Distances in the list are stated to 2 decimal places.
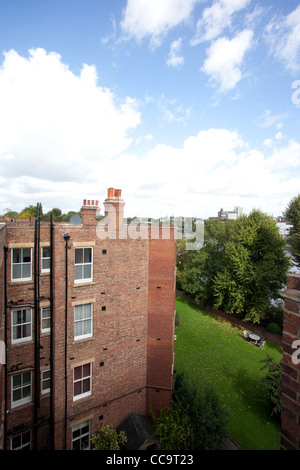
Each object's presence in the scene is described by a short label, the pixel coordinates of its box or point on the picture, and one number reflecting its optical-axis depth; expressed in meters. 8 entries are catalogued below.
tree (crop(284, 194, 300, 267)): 20.12
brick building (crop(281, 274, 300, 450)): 2.22
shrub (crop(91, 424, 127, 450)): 10.19
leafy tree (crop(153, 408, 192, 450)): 9.64
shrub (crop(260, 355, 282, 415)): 12.88
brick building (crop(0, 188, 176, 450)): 9.56
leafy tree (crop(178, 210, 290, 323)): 23.05
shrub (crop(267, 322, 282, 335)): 21.81
